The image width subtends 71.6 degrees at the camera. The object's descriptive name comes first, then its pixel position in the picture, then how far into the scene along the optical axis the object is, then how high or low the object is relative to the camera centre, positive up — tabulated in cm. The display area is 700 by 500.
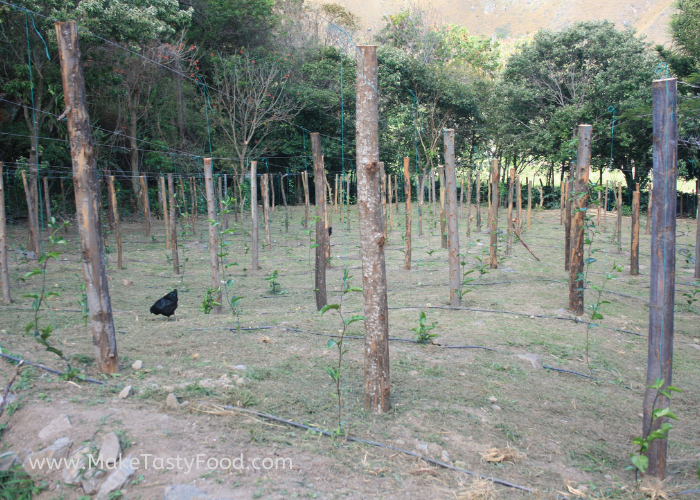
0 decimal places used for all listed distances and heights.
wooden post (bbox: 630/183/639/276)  855 -88
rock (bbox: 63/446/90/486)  258 -138
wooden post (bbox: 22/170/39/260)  888 -15
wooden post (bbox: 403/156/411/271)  883 -42
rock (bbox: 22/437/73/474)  267 -135
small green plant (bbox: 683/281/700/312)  651 -146
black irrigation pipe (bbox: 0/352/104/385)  348 -114
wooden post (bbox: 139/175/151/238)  1277 -27
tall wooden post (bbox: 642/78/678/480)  280 -35
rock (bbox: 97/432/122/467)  261 -131
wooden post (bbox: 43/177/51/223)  1067 +48
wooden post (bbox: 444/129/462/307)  604 -26
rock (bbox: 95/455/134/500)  248 -140
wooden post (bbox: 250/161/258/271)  900 -30
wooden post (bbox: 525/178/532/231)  1553 -42
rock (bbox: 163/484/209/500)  239 -142
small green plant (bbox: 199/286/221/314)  562 -112
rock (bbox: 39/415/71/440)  281 -126
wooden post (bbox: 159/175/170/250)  1172 +12
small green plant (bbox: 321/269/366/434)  306 -107
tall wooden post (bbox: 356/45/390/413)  316 -25
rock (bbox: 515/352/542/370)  448 -153
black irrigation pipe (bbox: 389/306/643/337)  568 -148
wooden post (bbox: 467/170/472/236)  1424 +19
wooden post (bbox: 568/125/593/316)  572 -9
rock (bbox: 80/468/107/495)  253 -142
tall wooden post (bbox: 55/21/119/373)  353 +7
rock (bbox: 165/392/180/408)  315 -126
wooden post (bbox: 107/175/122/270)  947 -7
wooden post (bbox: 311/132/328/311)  613 -28
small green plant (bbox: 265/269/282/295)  731 -129
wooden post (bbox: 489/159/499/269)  842 -55
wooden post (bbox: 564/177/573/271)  839 -85
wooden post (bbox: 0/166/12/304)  609 -71
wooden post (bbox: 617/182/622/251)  1131 -71
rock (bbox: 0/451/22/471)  269 -138
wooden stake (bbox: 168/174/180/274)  891 -50
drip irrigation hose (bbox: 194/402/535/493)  273 -148
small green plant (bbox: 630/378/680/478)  263 -134
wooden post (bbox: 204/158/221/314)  577 -35
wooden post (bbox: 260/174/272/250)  1171 +0
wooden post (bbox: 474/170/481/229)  1403 -58
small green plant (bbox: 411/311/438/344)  476 -134
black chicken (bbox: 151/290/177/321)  538 -109
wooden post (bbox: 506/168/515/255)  962 -69
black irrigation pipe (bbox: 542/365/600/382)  436 -160
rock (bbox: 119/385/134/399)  327 -124
